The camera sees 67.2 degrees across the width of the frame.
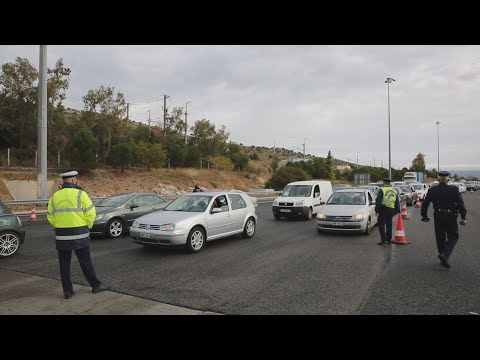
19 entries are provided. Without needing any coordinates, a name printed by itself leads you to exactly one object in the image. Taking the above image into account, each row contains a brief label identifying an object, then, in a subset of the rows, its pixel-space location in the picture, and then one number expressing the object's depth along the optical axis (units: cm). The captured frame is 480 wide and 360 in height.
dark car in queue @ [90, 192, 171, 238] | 1074
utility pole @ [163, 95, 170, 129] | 4941
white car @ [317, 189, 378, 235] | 1134
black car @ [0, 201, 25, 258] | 836
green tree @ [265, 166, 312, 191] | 4784
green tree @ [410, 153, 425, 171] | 9669
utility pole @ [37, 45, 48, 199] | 2061
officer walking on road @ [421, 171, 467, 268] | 714
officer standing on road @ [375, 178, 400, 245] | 991
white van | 1591
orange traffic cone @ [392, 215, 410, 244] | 1026
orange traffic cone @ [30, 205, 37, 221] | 1585
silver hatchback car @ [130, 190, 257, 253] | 842
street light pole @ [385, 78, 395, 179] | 4411
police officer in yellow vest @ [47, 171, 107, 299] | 557
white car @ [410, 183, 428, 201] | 2792
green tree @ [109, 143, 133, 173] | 3631
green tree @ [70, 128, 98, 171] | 3212
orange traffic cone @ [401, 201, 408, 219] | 1739
